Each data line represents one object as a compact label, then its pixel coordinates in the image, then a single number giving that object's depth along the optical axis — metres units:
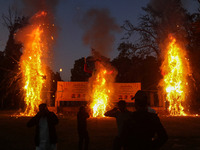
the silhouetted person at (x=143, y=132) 2.56
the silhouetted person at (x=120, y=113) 4.68
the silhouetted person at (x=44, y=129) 5.08
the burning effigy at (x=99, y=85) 20.41
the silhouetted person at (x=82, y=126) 7.31
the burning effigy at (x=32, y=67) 20.45
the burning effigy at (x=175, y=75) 22.03
